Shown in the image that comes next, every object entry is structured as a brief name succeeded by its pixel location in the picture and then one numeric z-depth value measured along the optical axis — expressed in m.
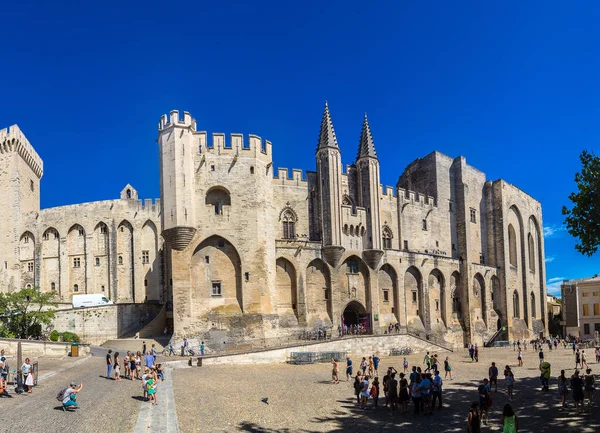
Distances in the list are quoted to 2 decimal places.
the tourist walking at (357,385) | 21.94
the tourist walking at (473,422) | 13.72
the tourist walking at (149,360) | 25.59
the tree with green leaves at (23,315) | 40.06
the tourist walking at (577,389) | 19.16
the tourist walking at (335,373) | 26.64
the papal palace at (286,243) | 39.47
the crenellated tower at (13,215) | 54.69
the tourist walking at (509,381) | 22.89
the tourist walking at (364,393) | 21.28
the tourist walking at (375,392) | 21.09
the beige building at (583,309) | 68.81
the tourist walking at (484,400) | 18.44
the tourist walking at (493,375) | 24.22
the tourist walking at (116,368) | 25.27
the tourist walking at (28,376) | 21.22
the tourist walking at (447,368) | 27.95
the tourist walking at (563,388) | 20.28
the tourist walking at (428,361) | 30.15
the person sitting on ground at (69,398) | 18.31
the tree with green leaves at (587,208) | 22.08
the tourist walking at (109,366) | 25.52
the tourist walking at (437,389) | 20.50
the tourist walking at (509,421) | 13.45
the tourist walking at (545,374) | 24.36
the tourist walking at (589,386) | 20.22
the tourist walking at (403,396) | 19.66
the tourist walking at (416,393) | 19.59
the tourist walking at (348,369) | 27.92
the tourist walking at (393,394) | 19.66
